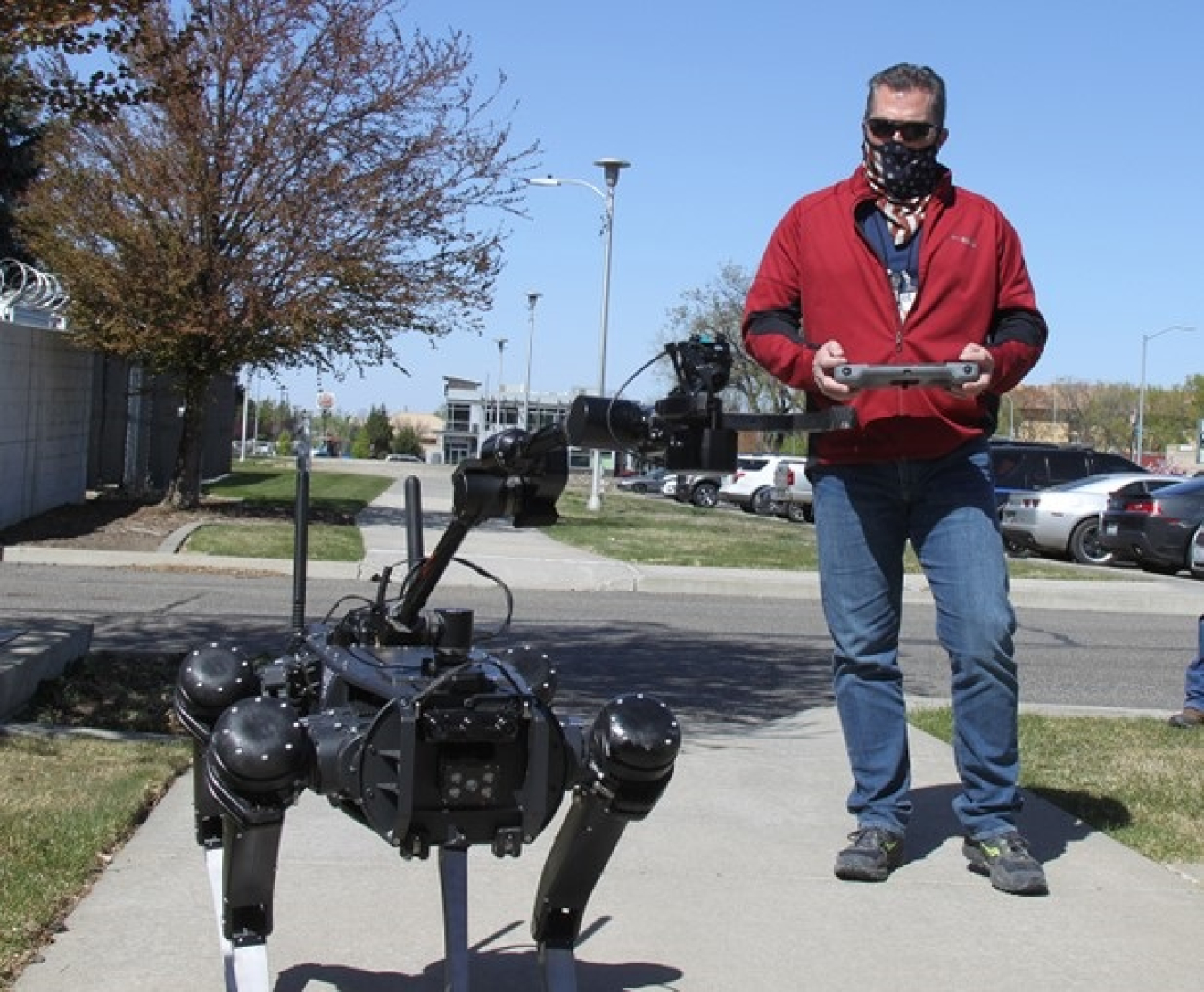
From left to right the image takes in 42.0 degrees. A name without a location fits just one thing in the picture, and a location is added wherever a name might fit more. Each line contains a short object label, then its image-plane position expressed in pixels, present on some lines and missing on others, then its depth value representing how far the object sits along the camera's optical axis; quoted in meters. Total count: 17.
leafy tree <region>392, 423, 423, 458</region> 130.62
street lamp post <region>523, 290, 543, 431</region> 61.76
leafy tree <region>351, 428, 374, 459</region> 120.00
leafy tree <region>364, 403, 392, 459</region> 122.88
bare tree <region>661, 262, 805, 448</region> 51.81
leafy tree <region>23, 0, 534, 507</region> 19.22
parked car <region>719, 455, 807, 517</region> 38.22
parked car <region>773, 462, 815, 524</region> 36.00
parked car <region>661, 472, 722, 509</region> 42.19
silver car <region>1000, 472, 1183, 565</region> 22.66
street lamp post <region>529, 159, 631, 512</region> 30.00
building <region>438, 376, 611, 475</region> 72.50
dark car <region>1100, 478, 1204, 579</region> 20.44
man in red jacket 4.41
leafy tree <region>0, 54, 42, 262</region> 30.19
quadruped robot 2.82
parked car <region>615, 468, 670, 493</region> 58.52
